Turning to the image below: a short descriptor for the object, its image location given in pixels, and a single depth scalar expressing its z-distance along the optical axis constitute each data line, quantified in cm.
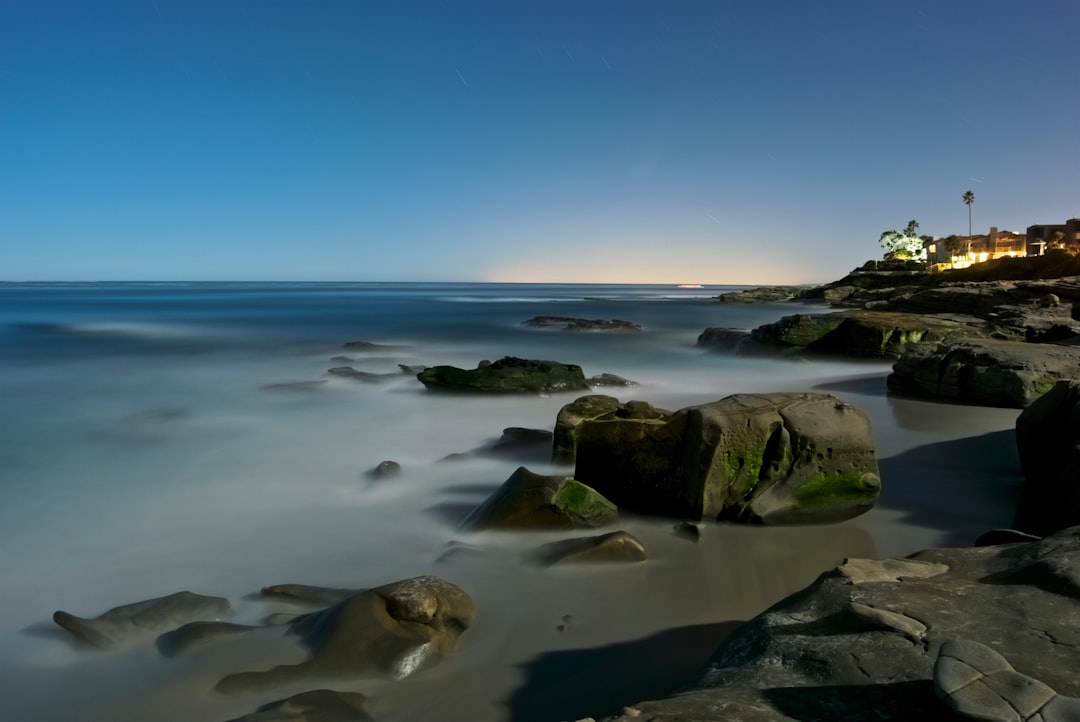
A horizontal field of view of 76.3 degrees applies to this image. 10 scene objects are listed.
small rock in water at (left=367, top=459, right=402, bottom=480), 725
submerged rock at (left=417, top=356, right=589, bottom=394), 1182
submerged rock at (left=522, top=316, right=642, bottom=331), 3209
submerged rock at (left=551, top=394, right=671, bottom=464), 666
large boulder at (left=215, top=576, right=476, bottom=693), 338
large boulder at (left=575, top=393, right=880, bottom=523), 527
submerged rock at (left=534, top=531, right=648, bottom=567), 467
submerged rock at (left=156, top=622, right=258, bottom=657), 371
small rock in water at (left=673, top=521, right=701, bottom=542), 509
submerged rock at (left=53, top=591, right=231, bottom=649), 387
